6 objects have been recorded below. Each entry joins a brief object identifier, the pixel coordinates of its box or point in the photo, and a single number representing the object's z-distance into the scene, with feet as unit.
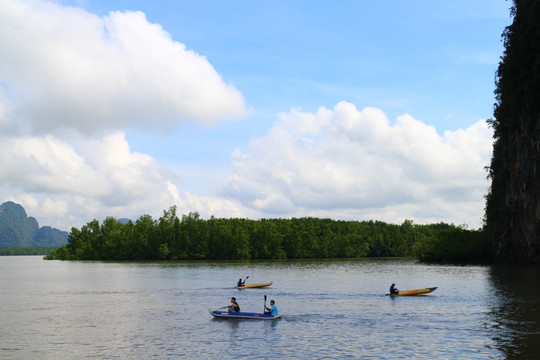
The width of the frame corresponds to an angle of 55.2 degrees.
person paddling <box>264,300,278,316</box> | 131.42
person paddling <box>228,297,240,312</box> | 135.33
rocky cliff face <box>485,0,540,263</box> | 295.07
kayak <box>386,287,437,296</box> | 180.86
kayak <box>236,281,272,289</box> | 222.54
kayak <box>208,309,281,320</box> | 130.82
